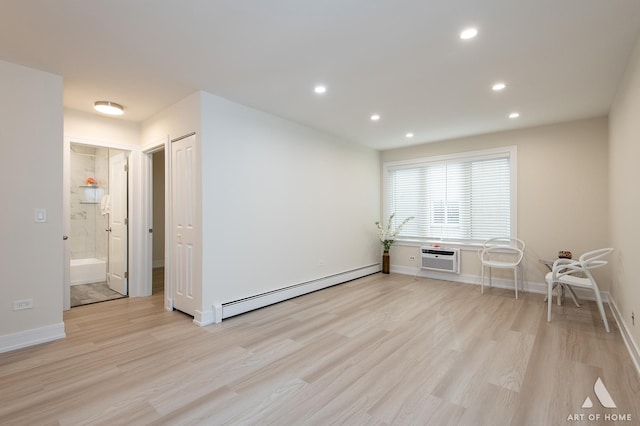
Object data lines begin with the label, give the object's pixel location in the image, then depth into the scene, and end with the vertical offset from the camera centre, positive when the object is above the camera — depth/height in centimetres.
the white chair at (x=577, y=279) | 327 -75
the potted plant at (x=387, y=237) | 641 -50
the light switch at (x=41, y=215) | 302 +0
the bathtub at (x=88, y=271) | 542 -102
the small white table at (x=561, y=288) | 411 -108
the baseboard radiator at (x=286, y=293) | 375 -114
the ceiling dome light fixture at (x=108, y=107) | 381 +135
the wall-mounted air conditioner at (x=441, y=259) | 560 -85
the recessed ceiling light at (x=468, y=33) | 235 +140
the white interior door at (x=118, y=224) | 476 -15
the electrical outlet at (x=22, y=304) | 289 -85
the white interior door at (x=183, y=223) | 367 -10
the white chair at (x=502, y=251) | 495 -65
